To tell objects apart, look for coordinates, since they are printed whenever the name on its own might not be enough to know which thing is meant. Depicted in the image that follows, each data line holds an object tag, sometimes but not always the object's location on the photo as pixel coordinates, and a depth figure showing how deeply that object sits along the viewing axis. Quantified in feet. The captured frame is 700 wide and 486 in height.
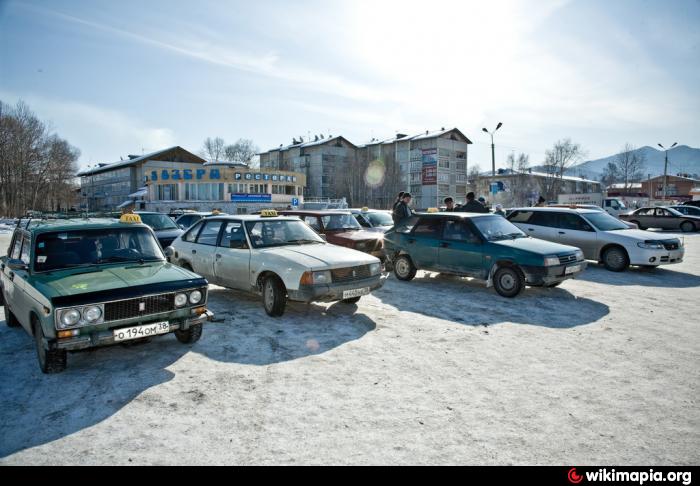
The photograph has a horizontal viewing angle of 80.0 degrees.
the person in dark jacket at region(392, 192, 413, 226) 34.24
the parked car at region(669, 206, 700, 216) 80.84
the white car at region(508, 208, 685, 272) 33.94
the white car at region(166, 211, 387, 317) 19.90
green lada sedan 13.14
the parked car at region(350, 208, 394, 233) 44.27
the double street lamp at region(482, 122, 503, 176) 95.76
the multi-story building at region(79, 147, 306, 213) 148.66
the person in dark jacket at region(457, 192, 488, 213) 37.50
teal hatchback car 25.23
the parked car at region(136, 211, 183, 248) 40.32
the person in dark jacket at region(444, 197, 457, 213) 39.78
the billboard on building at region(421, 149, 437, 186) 241.35
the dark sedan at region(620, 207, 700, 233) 77.10
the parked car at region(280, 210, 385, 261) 32.78
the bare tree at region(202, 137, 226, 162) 317.42
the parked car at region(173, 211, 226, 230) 51.06
